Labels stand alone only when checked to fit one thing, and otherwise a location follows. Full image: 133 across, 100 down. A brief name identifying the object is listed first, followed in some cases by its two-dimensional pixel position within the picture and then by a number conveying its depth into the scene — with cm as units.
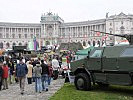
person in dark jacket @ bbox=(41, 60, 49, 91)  1800
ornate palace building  15150
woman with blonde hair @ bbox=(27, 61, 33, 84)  2253
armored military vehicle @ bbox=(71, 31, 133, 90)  1512
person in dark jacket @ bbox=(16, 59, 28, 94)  1747
